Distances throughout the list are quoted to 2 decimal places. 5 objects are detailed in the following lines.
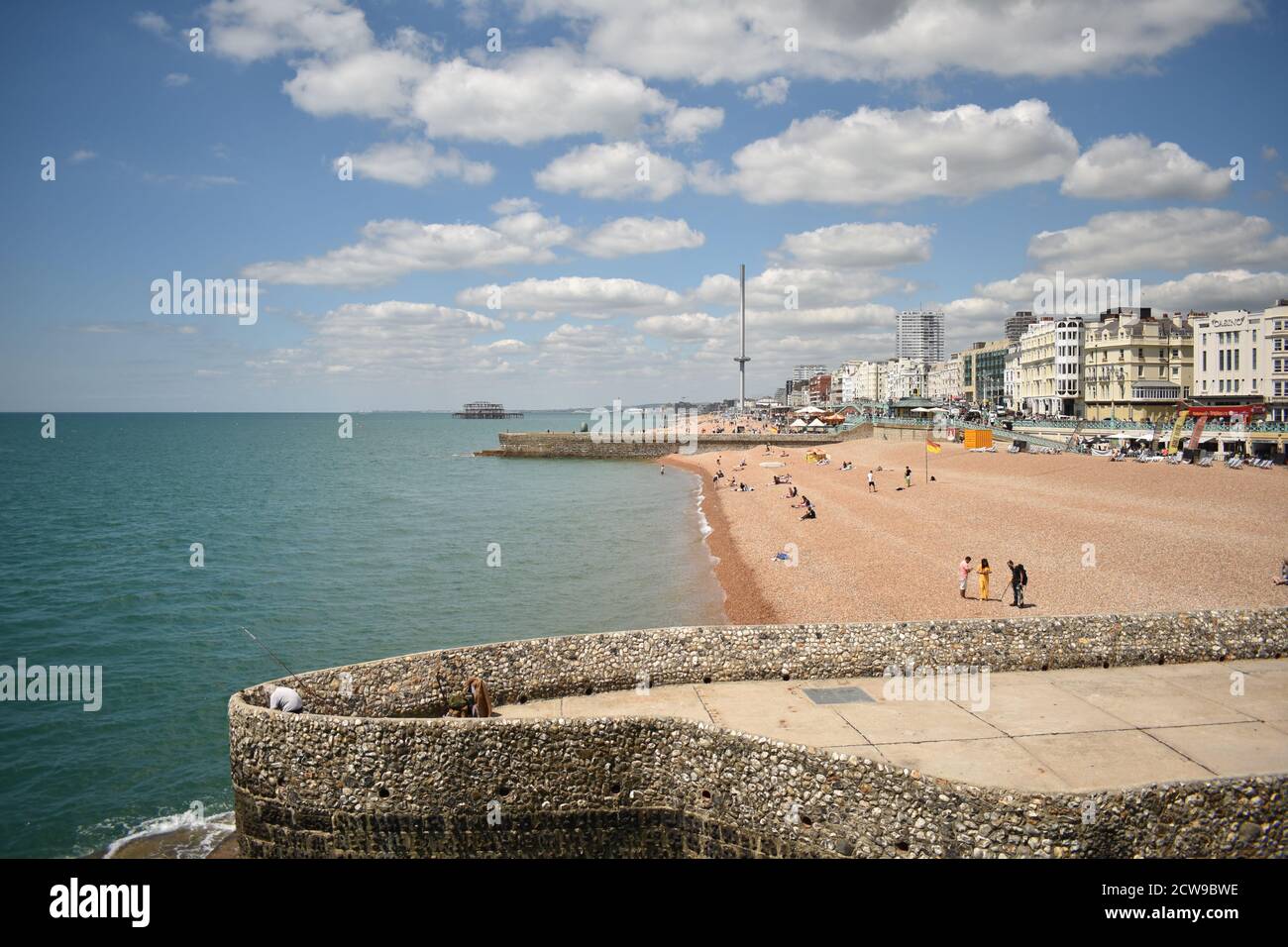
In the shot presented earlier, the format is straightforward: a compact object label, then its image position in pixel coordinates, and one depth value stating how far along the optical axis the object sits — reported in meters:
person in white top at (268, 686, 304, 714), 12.02
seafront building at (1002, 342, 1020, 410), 115.81
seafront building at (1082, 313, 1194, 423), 81.75
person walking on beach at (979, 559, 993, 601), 23.51
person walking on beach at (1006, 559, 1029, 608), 22.17
